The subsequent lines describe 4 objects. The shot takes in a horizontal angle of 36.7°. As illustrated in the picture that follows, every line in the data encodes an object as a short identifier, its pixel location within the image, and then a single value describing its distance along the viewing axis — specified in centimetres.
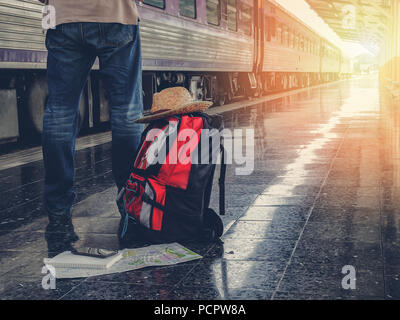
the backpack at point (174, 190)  285
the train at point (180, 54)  602
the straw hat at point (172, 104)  296
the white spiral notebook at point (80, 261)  251
